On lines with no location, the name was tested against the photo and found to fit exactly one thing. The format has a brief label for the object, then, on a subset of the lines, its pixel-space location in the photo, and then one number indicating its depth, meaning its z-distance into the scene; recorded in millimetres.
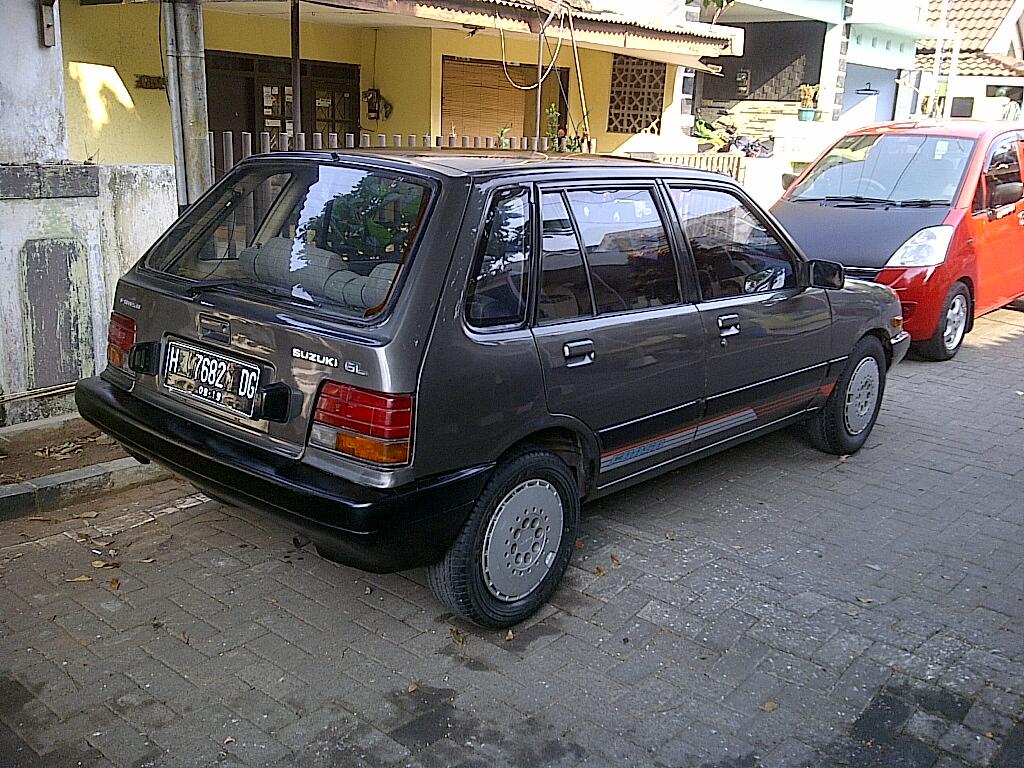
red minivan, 8078
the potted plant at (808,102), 18375
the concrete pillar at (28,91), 5285
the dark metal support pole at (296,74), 6699
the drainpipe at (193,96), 5770
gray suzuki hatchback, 3332
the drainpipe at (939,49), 19891
